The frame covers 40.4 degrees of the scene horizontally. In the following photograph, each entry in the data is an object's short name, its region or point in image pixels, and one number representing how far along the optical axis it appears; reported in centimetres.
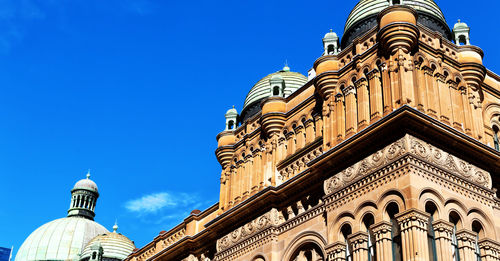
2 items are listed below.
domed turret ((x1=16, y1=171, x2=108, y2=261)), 8056
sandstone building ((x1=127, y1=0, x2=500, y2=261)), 2348
